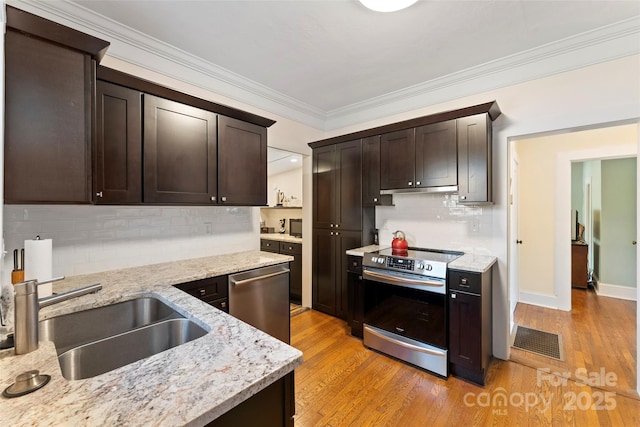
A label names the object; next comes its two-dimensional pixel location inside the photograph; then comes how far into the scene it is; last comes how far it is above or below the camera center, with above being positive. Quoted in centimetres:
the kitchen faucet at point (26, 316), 85 -33
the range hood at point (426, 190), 252 +21
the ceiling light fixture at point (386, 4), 169 +130
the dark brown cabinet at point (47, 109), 132 +53
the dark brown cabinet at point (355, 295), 292 -91
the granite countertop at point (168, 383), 61 -45
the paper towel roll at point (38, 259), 141 -24
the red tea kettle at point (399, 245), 293 -36
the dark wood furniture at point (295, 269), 404 -85
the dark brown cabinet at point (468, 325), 214 -92
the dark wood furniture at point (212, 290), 192 -57
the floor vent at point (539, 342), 262 -136
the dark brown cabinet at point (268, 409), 76 -60
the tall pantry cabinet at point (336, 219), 326 -9
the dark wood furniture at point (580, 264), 433 -88
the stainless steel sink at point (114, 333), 118 -60
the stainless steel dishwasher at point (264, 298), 220 -74
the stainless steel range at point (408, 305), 230 -87
